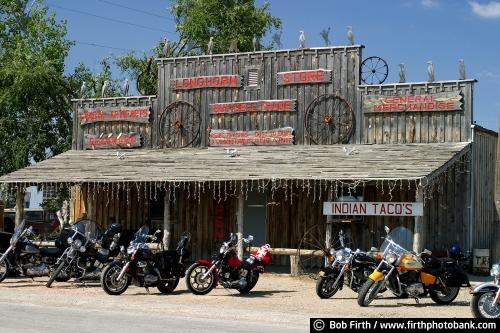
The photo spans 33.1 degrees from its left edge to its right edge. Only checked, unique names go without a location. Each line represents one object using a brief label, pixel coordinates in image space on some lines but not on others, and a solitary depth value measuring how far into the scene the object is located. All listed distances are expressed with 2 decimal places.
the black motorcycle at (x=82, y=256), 17.64
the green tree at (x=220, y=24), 39.06
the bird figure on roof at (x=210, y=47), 24.56
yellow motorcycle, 14.73
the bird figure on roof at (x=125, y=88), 26.70
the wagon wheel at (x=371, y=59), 22.47
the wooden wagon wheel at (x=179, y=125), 24.86
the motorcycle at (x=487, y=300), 12.38
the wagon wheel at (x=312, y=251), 20.42
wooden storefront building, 20.45
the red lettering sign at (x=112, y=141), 25.86
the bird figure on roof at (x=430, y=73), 21.50
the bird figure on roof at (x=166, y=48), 25.73
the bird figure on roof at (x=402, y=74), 21.89
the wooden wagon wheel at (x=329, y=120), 22.55
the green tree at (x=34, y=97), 32.16
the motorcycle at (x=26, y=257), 18.23
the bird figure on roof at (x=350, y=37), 22.59
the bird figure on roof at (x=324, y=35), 23.39
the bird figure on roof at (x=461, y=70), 21.15
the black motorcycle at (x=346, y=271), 15.68
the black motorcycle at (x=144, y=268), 16.19
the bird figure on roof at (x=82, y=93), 27.05
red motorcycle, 16.39
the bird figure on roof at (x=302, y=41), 23.28
